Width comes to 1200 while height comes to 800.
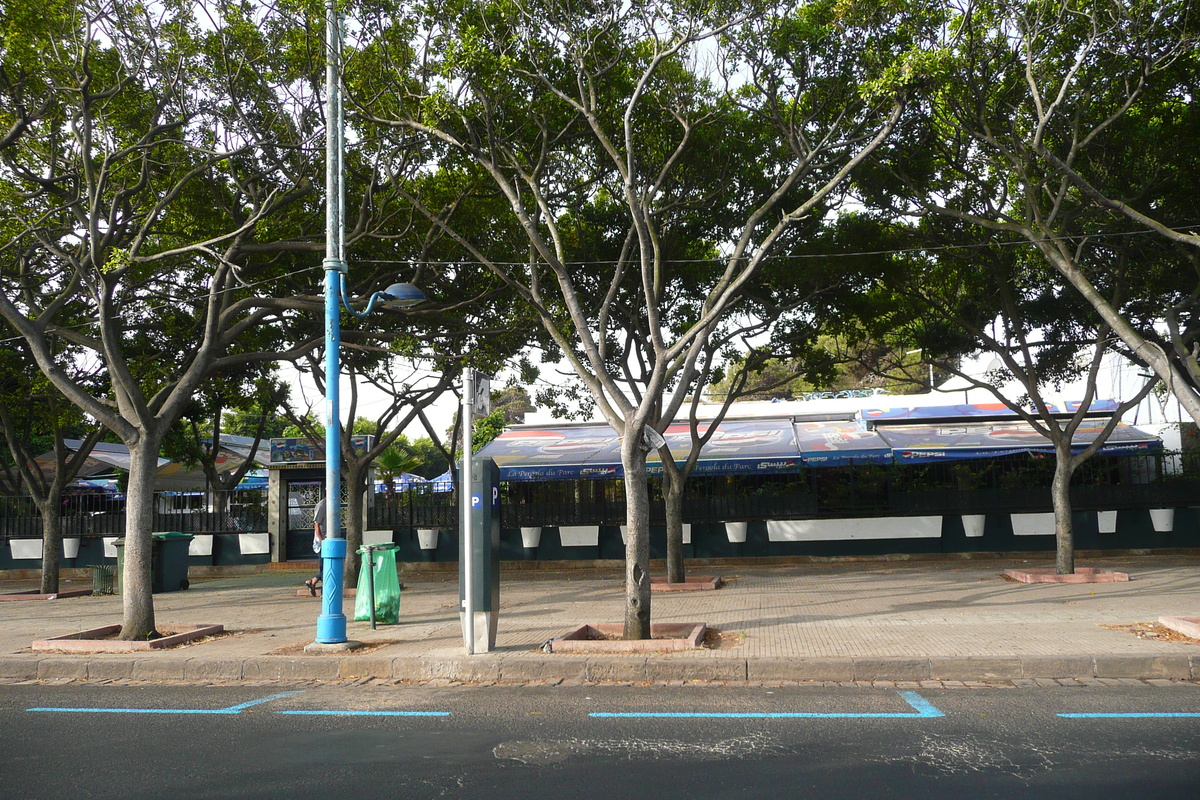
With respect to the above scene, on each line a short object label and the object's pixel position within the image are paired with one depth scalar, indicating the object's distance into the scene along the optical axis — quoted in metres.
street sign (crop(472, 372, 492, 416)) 9.30
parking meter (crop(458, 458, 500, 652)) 8.93
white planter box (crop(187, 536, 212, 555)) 21.88
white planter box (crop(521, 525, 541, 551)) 20.84
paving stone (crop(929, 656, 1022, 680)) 7.91
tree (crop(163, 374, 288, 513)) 18.28
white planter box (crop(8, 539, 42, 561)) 21.55
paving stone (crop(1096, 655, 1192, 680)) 7.86
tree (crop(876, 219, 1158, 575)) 14.77
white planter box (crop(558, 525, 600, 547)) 20.73
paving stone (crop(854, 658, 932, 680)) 7.97
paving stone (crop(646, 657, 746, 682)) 8.18
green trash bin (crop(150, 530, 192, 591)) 17.09
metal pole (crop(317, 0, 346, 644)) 9.79
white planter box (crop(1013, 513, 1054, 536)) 20.03
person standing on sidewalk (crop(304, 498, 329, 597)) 14.47
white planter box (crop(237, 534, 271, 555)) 21.89
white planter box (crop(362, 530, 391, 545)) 21.16
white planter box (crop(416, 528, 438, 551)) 21.03
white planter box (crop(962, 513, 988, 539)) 20.09
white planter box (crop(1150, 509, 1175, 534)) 19.52
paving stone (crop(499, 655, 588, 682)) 8.38
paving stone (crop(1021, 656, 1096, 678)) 7.90
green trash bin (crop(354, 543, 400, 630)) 11.39
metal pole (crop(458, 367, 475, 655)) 8.96
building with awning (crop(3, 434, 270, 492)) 25.57
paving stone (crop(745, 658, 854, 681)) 8.06
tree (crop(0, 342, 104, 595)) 16.11
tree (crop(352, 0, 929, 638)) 9.98
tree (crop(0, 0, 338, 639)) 10.40
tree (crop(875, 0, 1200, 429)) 10.33
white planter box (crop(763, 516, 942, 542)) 20.17
